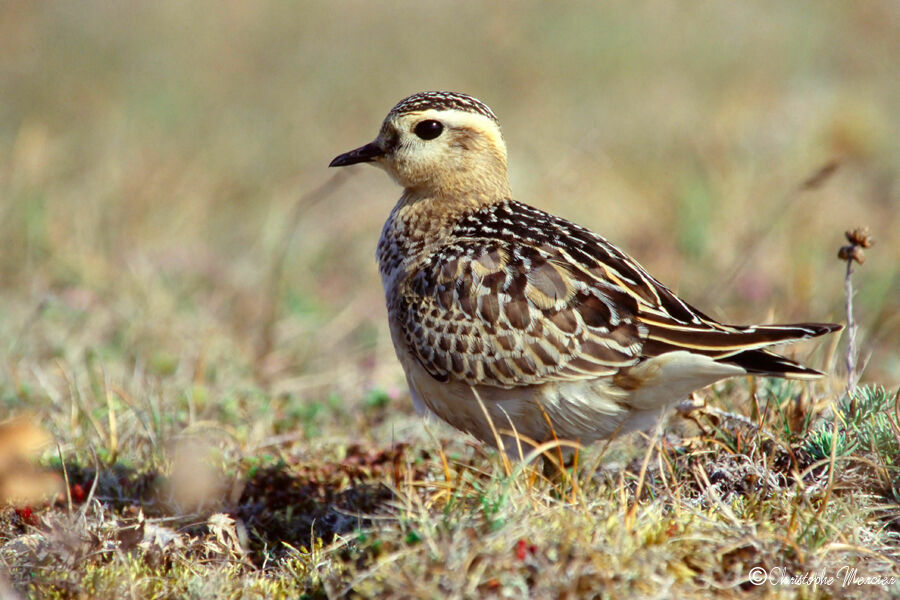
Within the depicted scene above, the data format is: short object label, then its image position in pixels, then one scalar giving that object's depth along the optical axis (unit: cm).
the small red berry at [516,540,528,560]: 694
